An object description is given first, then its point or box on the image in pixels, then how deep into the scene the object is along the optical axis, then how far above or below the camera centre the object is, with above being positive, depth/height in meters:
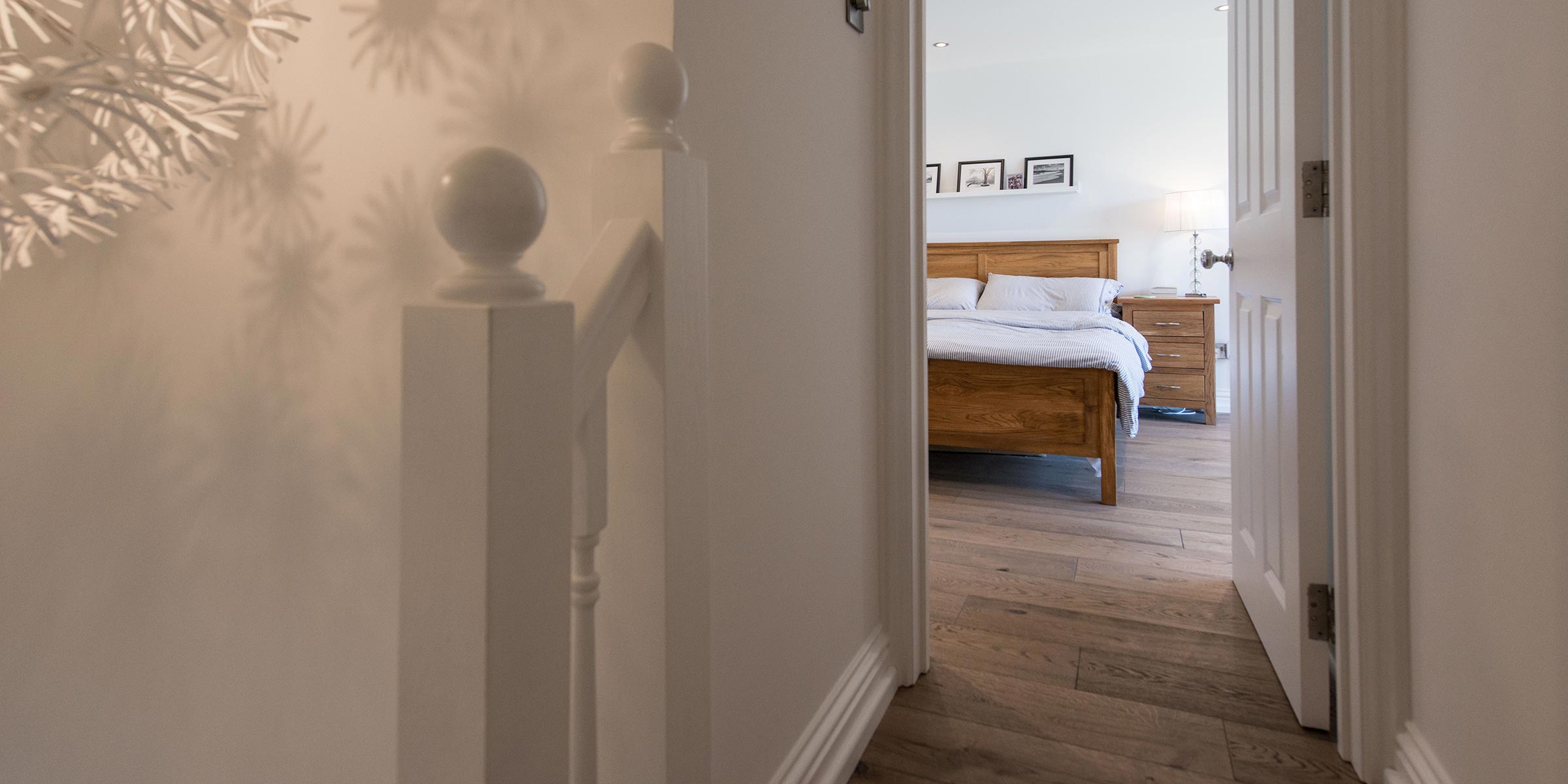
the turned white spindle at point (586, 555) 0.77 -0.14
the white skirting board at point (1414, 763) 1.24 -0.53
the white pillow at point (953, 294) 5.21 +0.66
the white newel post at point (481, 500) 0.58 -0.07
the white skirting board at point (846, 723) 1.31 -0.53
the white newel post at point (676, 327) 0.82 +0.07
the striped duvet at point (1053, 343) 3.26 +0.24
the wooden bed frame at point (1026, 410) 3.23 -0.03
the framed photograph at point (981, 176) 5.77 +1.51
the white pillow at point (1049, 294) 5.03 +0.64
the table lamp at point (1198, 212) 4.99 +1.10
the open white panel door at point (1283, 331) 1.50 +0.14
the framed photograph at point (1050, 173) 5.58 +1.49
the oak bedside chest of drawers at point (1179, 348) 4.79 +0.30
